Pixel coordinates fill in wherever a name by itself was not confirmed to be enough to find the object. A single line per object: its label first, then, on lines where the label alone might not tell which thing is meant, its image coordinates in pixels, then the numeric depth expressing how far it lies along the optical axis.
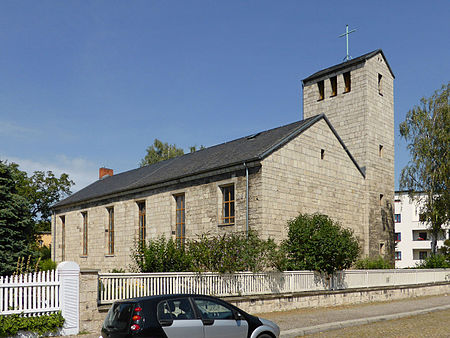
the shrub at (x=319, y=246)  17.83
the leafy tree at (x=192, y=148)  58.84
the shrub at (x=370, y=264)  23.52
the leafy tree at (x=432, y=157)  28.53
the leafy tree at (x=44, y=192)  53.44
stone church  20.88
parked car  7.46
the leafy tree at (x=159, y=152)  59.23
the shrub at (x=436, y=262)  26.91
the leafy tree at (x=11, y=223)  19.73
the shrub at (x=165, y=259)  15.80
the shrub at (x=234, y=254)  15.91
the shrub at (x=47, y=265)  23.69
